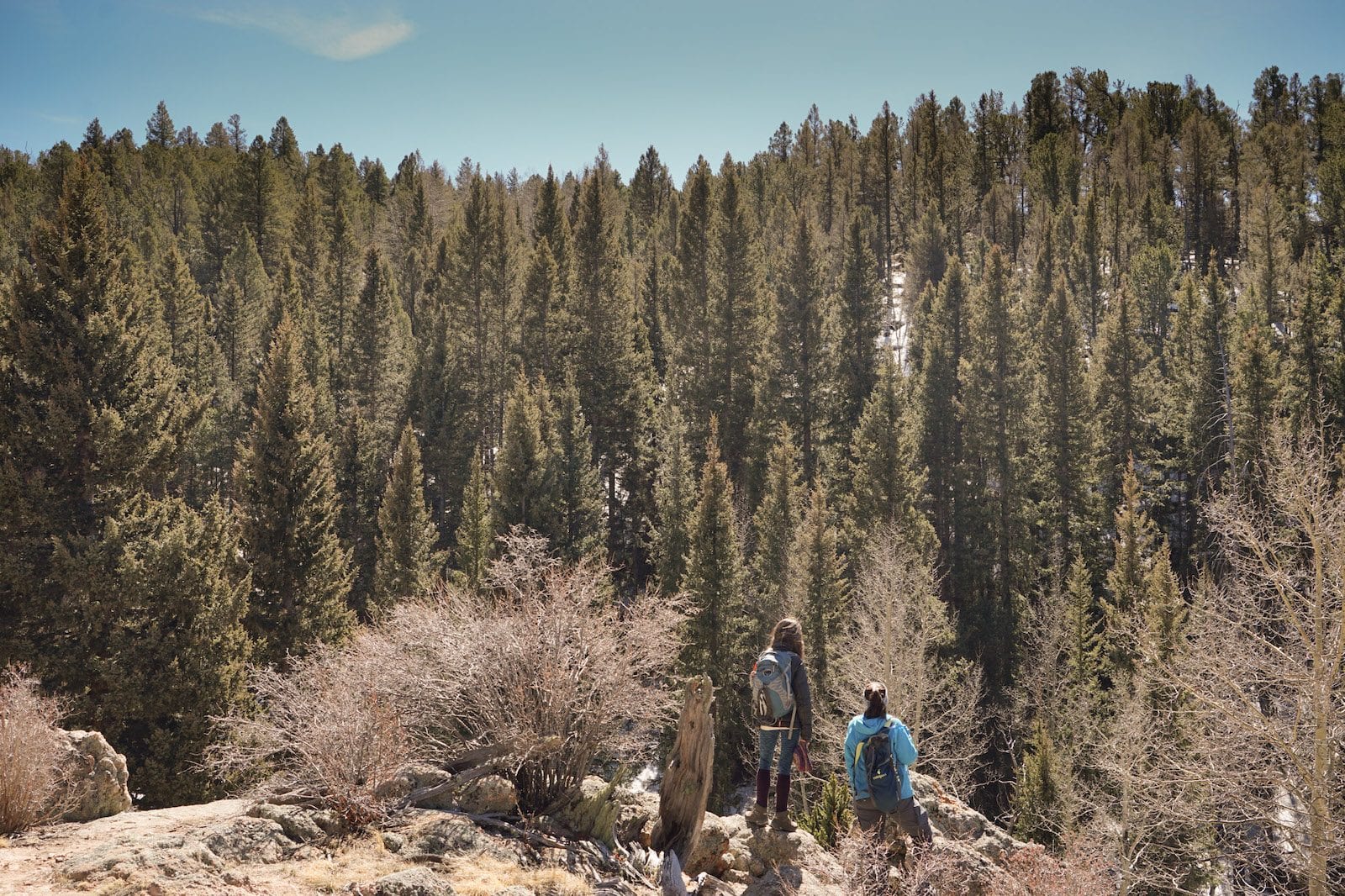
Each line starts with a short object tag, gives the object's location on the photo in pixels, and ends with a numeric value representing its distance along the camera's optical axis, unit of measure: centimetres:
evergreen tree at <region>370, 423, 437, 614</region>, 2617
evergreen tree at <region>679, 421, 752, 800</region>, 2472
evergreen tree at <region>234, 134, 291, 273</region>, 5603
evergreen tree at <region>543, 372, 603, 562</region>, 2920
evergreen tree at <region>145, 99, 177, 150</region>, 9231
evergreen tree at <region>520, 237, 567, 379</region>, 4088
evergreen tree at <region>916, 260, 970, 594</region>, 3772
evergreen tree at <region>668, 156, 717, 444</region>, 3978
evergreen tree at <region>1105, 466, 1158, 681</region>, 2514
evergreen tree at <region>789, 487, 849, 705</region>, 2372
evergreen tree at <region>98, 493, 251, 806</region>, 1581
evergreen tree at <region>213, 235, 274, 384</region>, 4169
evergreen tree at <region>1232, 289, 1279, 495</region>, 3231
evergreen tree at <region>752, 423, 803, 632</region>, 2705
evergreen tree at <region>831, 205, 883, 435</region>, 4094
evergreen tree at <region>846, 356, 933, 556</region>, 2945
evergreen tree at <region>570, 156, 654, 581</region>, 3666
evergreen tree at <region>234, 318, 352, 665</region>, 2108
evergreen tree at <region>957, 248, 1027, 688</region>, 3447
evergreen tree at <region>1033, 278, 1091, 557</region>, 3547
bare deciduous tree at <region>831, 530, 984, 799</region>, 2023
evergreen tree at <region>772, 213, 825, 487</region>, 3856
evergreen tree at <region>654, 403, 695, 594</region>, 2825
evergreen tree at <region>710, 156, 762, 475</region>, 3947
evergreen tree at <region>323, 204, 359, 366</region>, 4428
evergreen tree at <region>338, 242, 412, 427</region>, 4041
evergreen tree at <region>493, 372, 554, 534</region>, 2867
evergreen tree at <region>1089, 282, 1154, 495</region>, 3841
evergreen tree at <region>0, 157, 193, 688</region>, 1638
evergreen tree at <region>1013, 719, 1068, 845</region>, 2133
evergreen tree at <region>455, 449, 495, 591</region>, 2655
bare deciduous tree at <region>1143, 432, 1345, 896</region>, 1180
